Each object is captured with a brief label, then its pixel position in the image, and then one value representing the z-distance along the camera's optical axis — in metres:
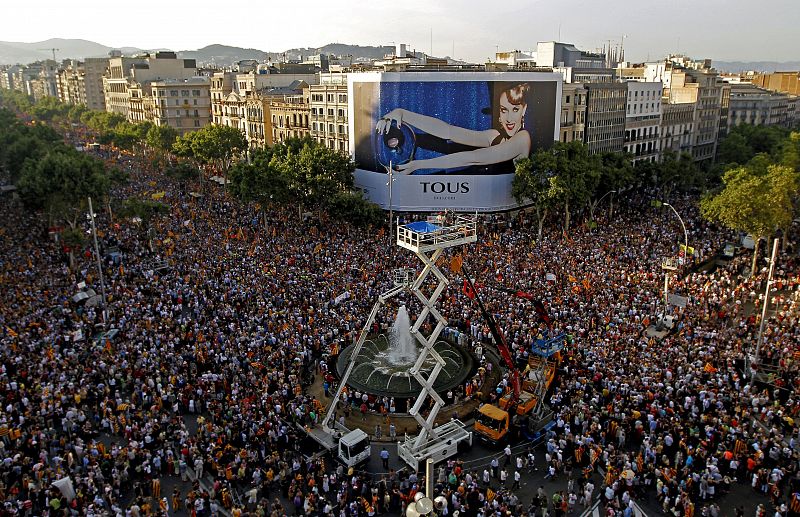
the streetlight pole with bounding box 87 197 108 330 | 37.72
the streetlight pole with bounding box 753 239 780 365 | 31.90
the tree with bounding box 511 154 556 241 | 58.82
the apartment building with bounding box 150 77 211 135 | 123.81
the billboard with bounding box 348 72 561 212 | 64.50
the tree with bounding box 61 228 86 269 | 47.50
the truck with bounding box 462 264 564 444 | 27.14
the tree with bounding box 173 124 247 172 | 86.56
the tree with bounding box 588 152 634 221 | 63.56
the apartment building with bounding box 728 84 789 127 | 119.81
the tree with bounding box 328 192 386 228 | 57.75
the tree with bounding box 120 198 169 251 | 55.09
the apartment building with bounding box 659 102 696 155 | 99.44
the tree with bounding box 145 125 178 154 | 104.62
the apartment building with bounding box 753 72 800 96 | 151.75
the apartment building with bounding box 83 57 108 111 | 176.38
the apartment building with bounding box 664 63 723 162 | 104.75
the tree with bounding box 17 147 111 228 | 52.28
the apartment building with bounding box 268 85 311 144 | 88.00
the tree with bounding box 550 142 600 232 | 57.78
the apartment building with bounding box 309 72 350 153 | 79.38
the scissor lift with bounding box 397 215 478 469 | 24.45
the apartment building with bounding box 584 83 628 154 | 83.12
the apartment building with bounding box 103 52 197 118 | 143.75
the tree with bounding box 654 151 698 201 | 71.50
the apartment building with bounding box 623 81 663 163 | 90.88
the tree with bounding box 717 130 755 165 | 91.31
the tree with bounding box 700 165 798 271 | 47.38
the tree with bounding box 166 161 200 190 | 80.69
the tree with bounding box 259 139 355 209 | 61.28
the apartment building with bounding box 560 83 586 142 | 77.69
